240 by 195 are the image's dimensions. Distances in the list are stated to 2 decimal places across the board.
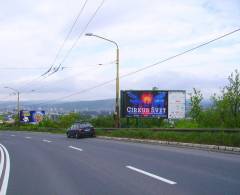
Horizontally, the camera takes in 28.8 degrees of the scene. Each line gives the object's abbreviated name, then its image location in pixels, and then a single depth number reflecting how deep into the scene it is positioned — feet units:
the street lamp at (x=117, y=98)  127.95
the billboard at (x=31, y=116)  349.61
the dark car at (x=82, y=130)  136.77
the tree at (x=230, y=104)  140.87
